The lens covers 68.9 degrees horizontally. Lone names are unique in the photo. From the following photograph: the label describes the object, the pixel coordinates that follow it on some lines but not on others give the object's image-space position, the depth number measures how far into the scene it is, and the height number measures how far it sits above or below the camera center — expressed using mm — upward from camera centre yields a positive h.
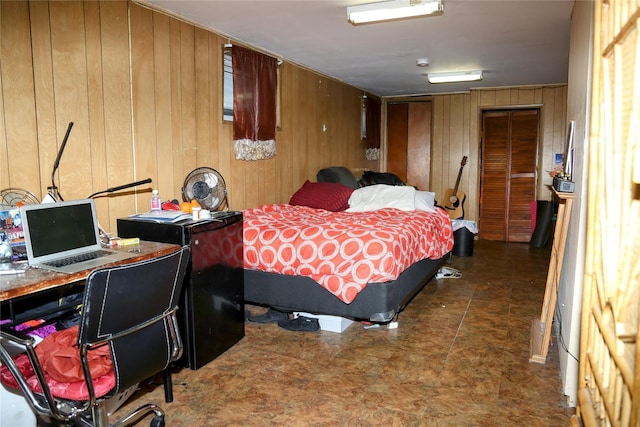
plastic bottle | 2930 -204
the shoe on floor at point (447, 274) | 4816 -1101
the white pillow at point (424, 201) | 4592 -339
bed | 3051 -647
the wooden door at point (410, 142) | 7457 +417
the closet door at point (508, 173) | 6762 -88
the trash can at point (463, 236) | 5812 -858
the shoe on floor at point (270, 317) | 3500 -1118
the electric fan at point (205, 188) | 3152 -130
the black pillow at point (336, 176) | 5469 -90
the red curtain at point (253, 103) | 3998 +583
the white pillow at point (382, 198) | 4520 -302
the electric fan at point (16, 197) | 2352 -137
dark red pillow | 4625 -280
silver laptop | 1961 -303
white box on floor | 3320 -1104
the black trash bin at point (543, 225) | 6387 -801
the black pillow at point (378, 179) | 6368 -150
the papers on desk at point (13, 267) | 1825 -389
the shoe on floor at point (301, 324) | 3333 -1124
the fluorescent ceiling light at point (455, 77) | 5422 +1069
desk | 1607 -406
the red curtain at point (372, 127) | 6973 +621
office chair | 1531 -606
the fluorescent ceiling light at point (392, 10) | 2977 +1033
